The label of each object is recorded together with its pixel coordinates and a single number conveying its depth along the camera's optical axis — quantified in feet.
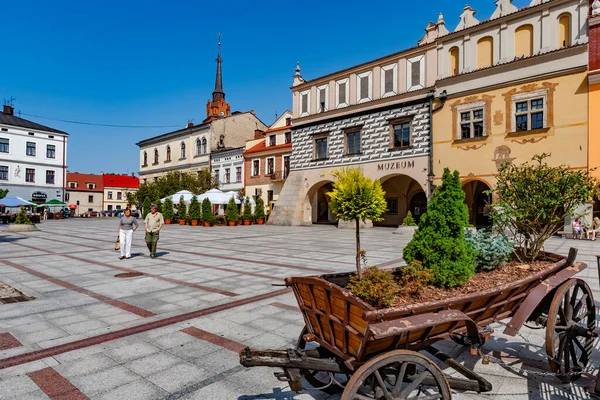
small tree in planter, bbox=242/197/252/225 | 100.07
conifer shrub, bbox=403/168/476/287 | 10.52
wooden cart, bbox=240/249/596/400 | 7.73
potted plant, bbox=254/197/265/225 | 102.99
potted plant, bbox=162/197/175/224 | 105.40
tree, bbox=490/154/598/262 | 14.57
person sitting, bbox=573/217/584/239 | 59.26
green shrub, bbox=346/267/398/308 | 8.57
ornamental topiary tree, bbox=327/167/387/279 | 13.53
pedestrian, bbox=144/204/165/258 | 36.27
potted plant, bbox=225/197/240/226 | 95.50
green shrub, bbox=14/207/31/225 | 71.36
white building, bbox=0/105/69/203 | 139.54
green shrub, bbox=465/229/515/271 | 12.98
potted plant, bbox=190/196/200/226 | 96.58
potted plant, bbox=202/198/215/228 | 93.40
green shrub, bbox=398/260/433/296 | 9.85
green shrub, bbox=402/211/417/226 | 68.13
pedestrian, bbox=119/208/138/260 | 35.42
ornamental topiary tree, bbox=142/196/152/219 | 117.83
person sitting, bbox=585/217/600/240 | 57.75
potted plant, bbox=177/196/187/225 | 101.15
